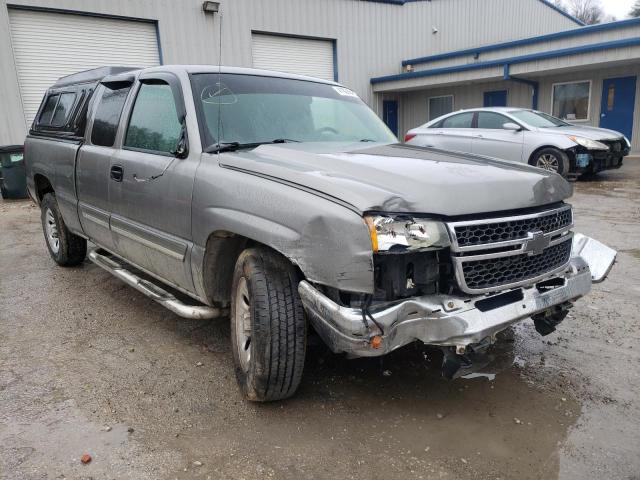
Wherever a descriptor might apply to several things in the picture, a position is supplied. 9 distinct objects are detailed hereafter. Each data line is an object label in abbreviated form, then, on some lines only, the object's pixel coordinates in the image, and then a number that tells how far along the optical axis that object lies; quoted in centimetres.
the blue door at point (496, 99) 1867
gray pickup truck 226
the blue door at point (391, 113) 2128
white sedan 990
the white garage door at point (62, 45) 1238
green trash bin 1084
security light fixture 1488
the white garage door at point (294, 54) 1661
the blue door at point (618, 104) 1561
